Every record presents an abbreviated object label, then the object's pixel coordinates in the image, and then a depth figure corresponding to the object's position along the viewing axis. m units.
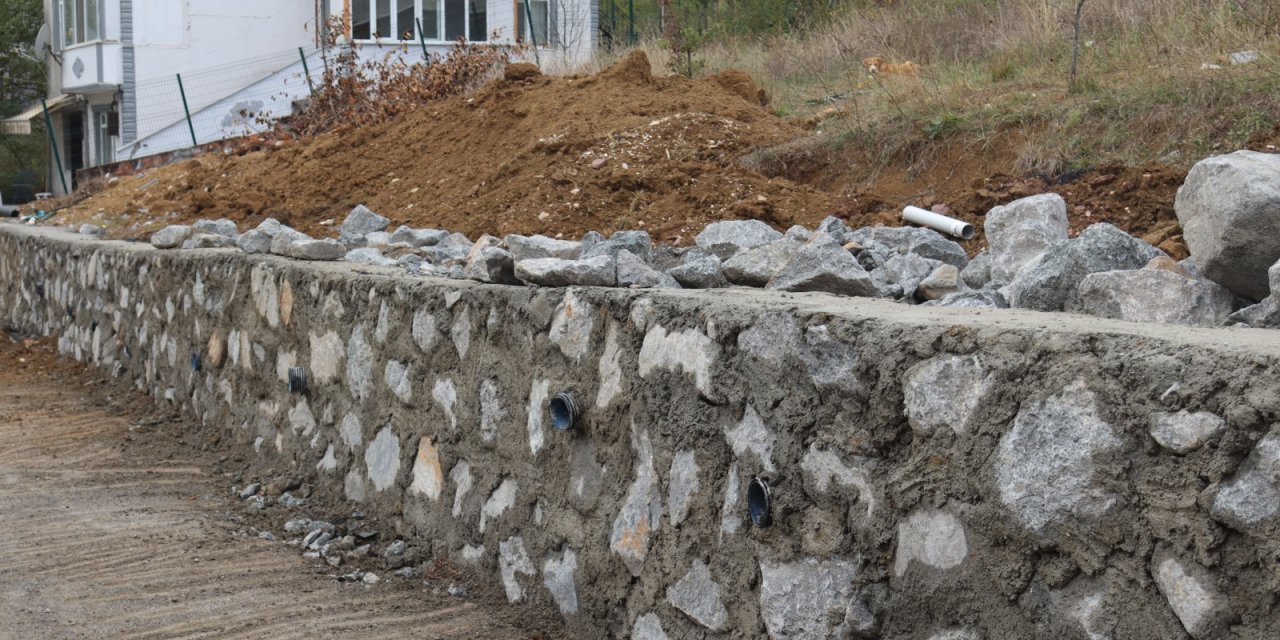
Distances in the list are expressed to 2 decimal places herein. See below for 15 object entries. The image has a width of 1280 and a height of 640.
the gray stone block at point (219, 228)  8.05
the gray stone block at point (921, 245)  4.30
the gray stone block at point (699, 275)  3.67
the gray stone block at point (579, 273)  3.53
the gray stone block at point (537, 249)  4.34
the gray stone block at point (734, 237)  4.61
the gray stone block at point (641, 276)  3.55
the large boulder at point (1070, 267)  2.95
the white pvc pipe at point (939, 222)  5.13
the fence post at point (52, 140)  24.80
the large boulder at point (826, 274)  3.36
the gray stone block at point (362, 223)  7.77
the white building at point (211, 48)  23.02
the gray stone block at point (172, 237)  7.43
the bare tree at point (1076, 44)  6.66
